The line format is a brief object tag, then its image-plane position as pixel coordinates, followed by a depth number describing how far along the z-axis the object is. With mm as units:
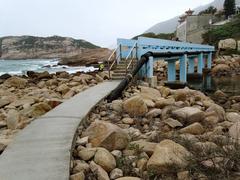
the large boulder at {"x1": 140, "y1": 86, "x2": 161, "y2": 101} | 5721
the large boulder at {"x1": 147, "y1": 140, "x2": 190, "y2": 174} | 2727
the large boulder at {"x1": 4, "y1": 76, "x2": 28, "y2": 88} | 8172
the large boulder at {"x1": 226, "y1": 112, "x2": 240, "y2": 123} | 4691
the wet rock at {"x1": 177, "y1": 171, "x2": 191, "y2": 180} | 2574
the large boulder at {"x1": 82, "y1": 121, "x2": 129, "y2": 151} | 3181
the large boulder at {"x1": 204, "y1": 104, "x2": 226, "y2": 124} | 4510
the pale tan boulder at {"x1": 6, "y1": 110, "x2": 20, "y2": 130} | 4227
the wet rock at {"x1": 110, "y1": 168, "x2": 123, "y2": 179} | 2687
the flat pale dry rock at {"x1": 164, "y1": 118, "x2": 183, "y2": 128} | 4247
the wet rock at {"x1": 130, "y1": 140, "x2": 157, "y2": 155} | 3089
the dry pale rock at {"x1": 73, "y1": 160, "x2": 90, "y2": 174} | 2689
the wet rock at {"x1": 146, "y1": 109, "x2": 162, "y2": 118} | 4719
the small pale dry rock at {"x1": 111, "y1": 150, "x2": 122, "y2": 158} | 3043
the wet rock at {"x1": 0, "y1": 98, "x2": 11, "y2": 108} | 5721
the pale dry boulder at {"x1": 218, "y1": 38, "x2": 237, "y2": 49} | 23225
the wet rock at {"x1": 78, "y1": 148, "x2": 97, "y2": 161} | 2917
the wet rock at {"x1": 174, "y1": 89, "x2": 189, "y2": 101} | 6183
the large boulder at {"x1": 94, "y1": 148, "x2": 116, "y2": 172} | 2784
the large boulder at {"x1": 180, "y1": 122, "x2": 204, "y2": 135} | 3923
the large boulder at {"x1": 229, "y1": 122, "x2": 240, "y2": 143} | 3658
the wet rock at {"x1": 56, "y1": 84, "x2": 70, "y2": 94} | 6858
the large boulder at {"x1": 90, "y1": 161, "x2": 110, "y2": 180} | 2599
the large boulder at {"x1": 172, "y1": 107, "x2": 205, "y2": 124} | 4366
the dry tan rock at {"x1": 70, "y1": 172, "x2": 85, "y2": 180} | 2488
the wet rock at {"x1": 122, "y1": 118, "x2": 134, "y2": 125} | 4389
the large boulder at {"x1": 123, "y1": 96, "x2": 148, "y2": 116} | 4751
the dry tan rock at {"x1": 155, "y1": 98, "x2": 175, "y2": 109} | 5198
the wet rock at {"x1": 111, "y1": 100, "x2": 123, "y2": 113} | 4897
